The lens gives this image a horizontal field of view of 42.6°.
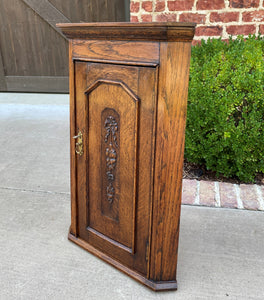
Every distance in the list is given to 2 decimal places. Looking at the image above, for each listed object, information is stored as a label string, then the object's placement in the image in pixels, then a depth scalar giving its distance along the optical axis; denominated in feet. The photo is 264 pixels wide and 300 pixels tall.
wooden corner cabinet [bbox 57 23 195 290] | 4.74
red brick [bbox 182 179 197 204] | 8.50
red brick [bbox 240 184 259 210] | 8.26
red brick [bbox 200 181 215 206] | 8.39
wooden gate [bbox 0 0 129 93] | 16.31
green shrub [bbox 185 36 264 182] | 8.64
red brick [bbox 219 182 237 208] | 8.30
